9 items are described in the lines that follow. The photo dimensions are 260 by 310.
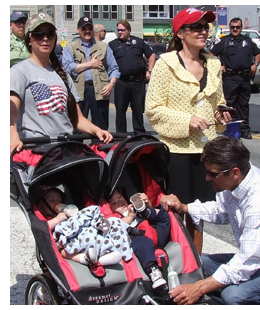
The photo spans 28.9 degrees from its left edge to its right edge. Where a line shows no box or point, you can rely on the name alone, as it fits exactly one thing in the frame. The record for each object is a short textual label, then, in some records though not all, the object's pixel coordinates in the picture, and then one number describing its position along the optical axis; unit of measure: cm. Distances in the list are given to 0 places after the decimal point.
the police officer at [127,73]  926
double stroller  307
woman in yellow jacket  397
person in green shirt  677
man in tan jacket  782
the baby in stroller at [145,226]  325
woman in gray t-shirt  370
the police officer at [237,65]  975
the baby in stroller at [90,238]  314
